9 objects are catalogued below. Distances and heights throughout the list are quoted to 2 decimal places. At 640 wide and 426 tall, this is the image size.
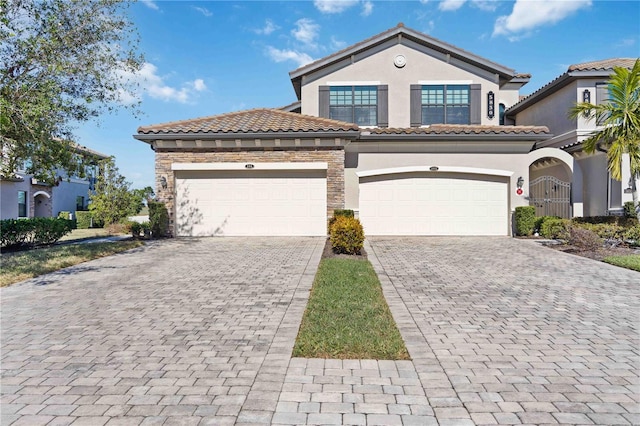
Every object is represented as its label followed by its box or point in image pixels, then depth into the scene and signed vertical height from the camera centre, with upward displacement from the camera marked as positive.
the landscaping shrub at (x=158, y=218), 14.07 -0.16
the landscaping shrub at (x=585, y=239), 10.84 -0.75
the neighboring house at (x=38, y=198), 24.36 +1.21
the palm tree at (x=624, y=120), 11.97 +3.03
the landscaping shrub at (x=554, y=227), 13.15 -0.49
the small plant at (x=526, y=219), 14.26 -0.20
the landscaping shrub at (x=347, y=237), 9.95 -0.62
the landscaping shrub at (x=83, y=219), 27.01 -0.38
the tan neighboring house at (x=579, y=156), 15.20 +2.43
